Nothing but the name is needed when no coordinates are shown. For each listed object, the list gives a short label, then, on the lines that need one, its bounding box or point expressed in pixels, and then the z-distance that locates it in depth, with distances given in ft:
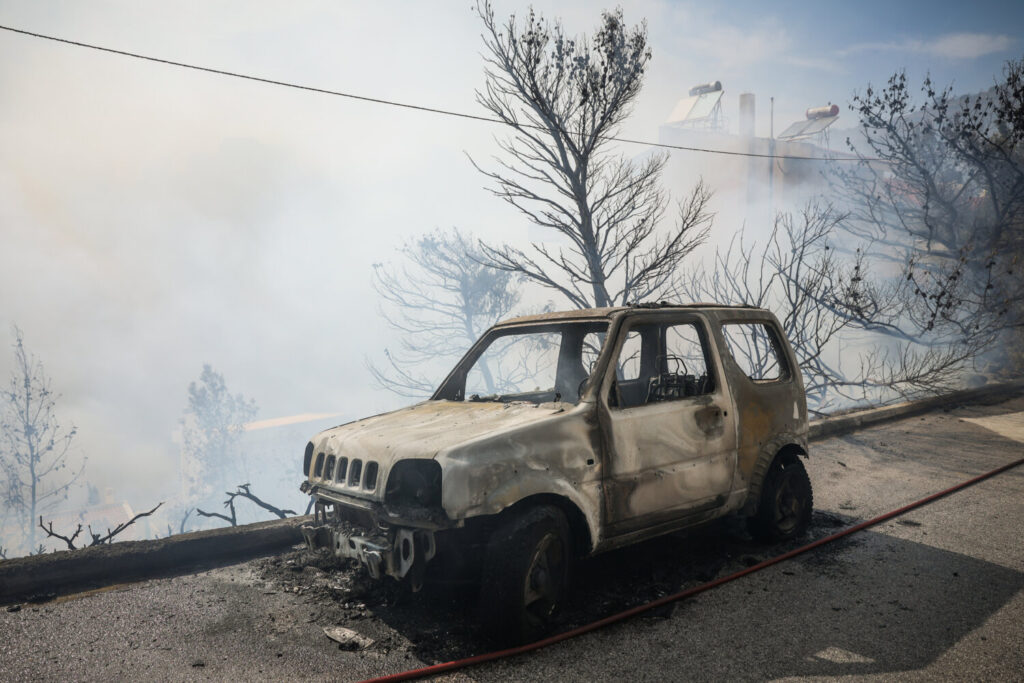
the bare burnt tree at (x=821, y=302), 43.83
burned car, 10.67
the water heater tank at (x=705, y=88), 168.66
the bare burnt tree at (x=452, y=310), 89.56
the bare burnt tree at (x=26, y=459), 105.40
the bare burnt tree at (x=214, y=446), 172.14
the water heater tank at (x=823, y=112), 167.94
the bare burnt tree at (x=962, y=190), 64.64
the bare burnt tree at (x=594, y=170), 38.68
